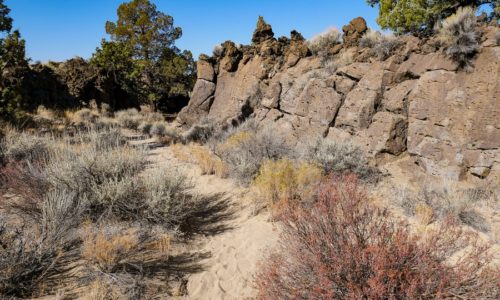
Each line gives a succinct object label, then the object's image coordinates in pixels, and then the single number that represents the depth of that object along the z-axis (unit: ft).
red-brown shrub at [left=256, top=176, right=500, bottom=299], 7.11
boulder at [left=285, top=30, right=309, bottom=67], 39.17
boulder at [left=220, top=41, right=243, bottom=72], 49.37
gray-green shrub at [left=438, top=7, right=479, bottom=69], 21.50
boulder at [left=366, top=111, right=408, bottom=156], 24.12
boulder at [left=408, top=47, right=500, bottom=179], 19.77
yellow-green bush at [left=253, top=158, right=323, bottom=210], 17.12
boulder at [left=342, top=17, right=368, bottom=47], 34.04
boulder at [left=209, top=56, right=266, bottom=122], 42.32
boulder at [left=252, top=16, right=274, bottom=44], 46.68
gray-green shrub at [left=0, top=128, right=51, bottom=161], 22.78
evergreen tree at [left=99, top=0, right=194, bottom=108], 63.52
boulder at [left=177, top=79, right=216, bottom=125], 49.47
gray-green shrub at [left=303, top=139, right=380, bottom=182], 21.30
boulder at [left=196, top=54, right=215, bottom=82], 51.25
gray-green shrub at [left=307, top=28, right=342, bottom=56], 36.68
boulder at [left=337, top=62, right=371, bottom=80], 29.14
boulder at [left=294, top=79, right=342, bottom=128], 29.17
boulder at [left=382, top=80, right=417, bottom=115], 24.62
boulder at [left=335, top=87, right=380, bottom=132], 26.35
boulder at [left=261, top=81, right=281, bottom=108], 36.82
